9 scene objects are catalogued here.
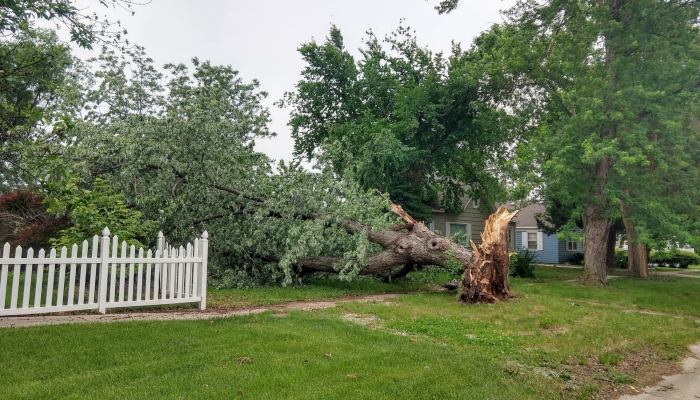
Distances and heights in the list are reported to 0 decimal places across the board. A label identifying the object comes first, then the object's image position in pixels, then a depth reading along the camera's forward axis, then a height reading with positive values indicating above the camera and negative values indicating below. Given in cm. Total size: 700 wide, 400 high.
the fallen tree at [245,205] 996 +78
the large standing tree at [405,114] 1650 +518
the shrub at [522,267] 1648 -97
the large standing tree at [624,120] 1131 +342
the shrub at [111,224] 816 +20
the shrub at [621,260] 2705 -103
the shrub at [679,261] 2984 -113
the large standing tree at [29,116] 378 +108
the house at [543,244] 2930 -12
